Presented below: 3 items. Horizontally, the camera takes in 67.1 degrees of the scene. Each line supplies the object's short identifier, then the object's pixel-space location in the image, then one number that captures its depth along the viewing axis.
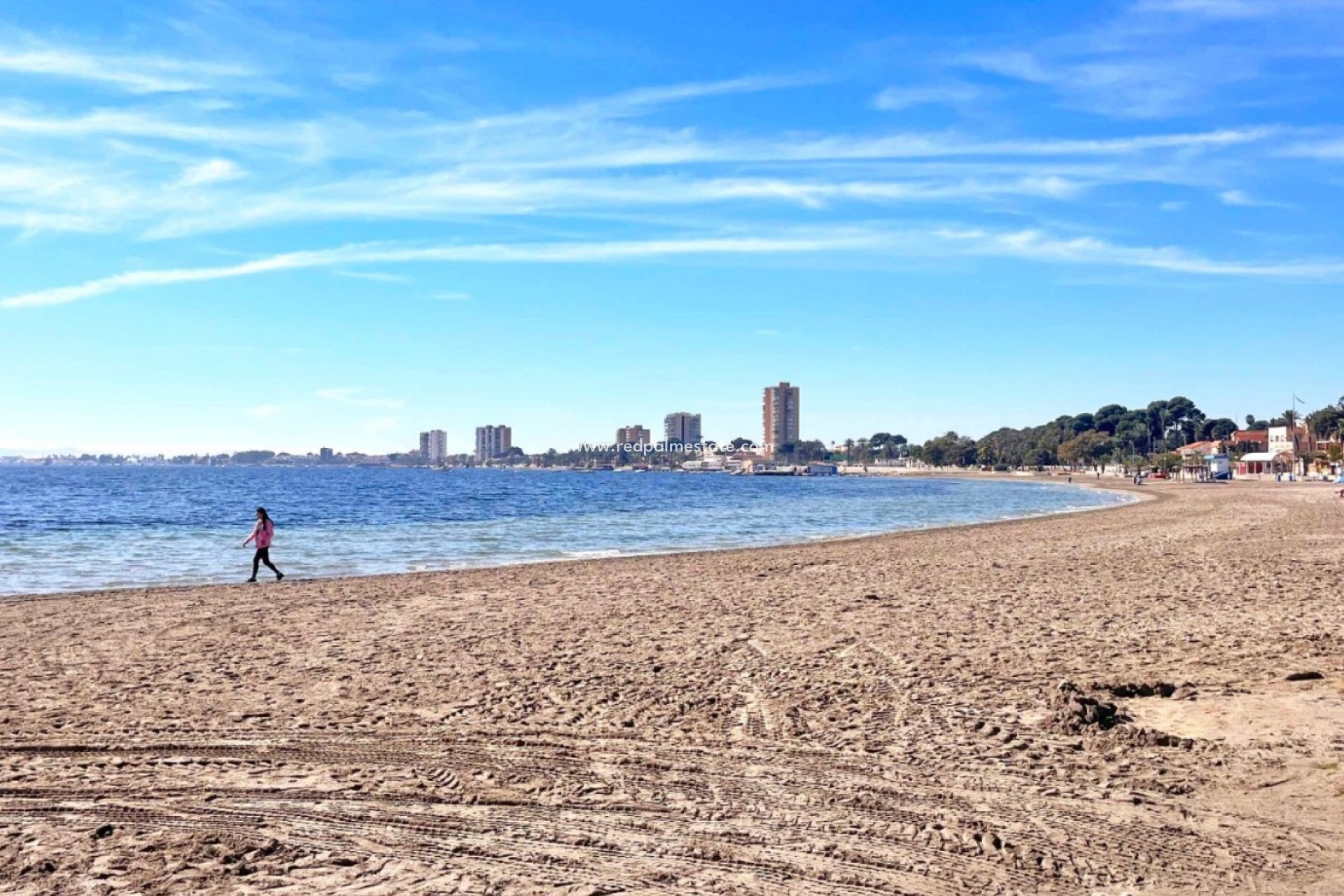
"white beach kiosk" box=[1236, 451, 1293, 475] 130.50
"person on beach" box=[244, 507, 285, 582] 21.00
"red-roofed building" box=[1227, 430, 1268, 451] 172.12
